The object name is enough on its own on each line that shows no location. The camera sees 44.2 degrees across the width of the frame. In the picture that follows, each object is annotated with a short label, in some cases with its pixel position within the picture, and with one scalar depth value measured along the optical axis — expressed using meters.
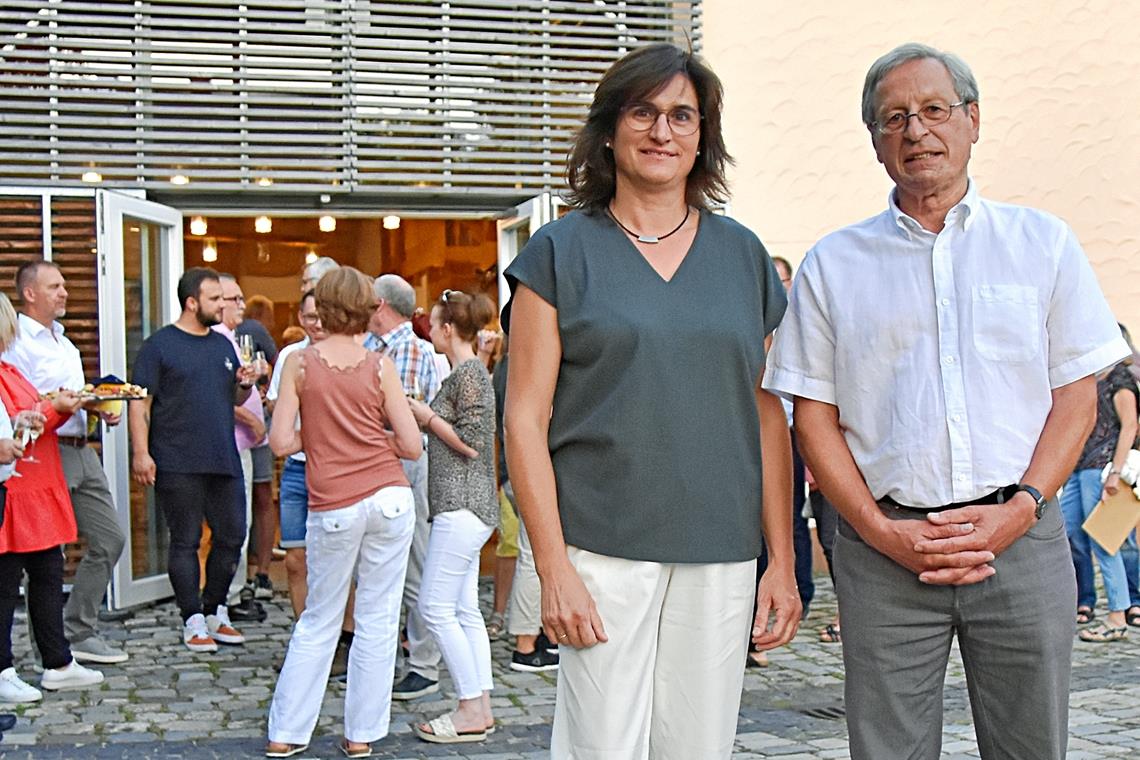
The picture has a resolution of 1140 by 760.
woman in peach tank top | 5.52
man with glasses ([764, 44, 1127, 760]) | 2.99
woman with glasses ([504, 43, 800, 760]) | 2.88
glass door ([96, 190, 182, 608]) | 8.93
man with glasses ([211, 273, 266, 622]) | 8.27
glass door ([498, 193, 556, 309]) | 9.63
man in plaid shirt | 6.69
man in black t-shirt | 7.84
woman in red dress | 6.31
